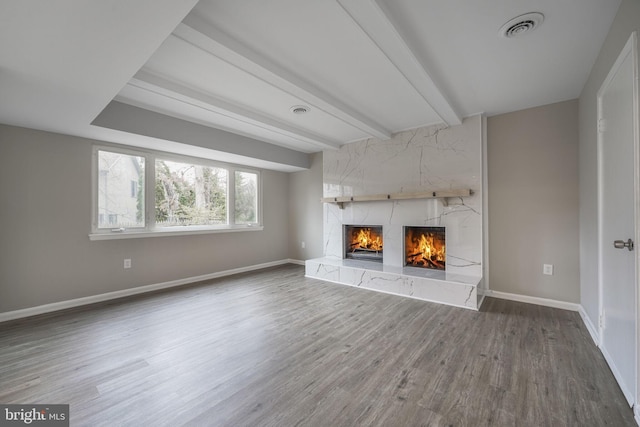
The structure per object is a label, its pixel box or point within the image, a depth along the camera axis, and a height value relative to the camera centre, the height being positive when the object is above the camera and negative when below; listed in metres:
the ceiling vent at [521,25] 1.80 +1.36
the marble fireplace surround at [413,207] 3.56 +0.13
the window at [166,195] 3.62 +0.35
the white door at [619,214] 1.56 +0.00
